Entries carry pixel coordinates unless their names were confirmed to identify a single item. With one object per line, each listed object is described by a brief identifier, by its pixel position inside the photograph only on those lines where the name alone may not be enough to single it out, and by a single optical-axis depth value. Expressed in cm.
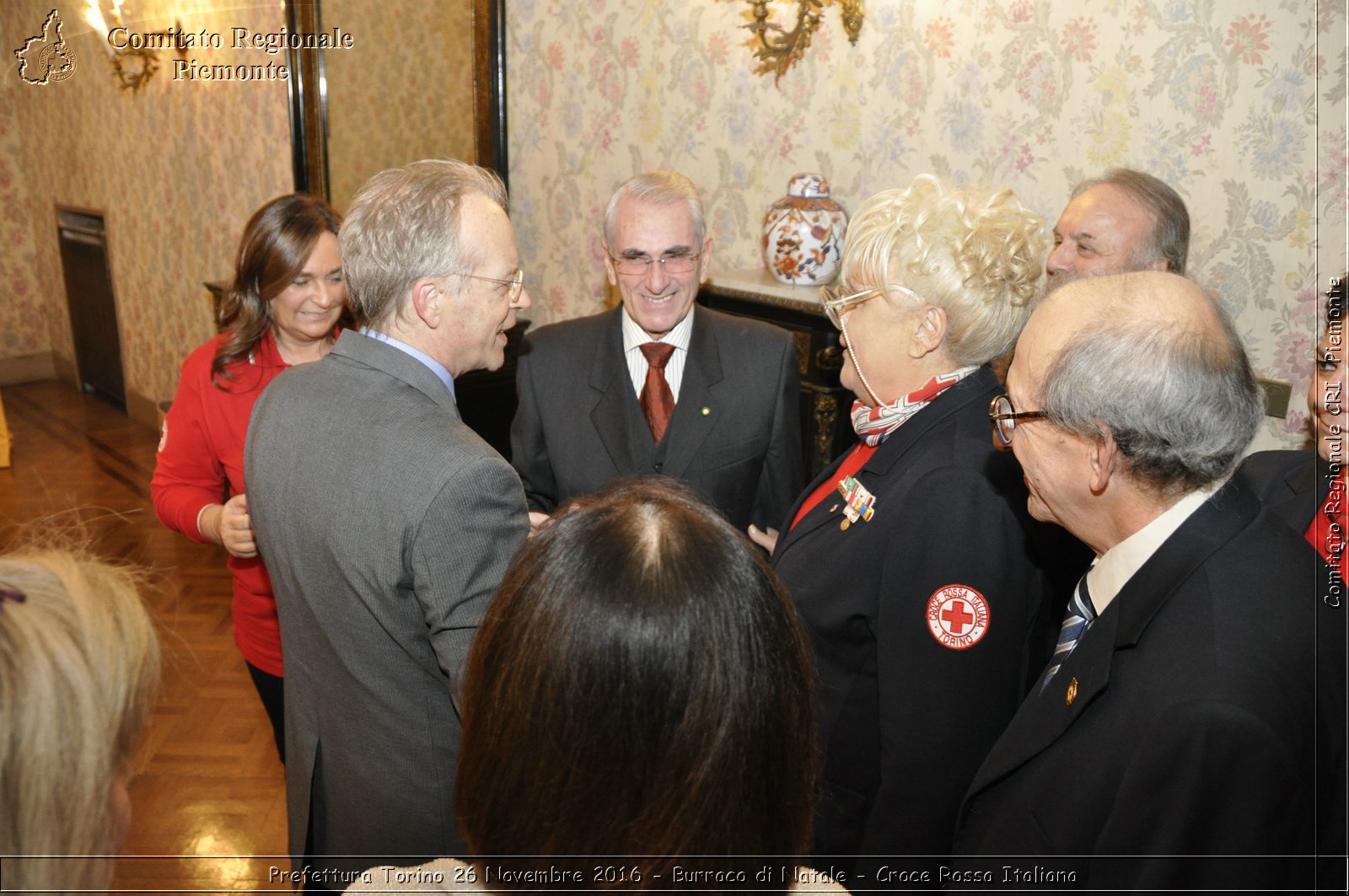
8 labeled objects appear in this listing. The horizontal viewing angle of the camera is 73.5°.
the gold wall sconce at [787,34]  348
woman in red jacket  231
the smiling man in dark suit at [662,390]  249
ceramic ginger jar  336
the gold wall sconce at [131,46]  569
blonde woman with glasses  154
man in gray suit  140
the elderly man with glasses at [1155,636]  108
